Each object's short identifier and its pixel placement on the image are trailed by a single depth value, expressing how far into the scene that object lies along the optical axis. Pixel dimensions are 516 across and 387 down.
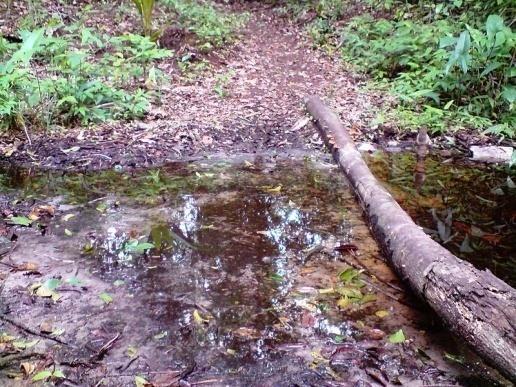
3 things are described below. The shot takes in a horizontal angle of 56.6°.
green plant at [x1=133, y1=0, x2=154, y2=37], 7.81
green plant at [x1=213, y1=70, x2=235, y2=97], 6.93
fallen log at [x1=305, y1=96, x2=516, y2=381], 2.23
